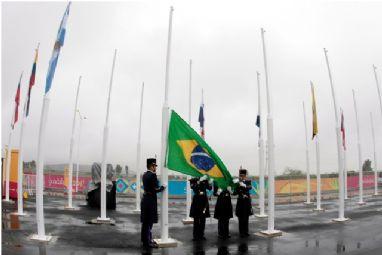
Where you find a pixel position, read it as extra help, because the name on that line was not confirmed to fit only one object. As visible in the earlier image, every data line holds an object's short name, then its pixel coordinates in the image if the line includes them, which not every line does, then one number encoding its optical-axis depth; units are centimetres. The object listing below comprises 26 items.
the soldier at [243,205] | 1227
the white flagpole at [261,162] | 1620
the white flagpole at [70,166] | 1778
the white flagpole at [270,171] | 1209
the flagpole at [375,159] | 2634
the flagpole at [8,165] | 1861
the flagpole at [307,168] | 2198
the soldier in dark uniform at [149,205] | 1005
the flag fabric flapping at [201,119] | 1653
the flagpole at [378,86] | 1933
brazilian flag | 1060
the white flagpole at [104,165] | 1402
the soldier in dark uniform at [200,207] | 1144
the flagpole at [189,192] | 1451
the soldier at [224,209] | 1173
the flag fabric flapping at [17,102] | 1623
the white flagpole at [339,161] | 1493
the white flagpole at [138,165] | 1736
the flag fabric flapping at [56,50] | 1026
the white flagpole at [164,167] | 1026
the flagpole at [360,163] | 2249
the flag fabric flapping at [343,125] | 2052
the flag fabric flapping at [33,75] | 1341
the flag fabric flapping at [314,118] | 1684
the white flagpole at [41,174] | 987
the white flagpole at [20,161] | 1407
